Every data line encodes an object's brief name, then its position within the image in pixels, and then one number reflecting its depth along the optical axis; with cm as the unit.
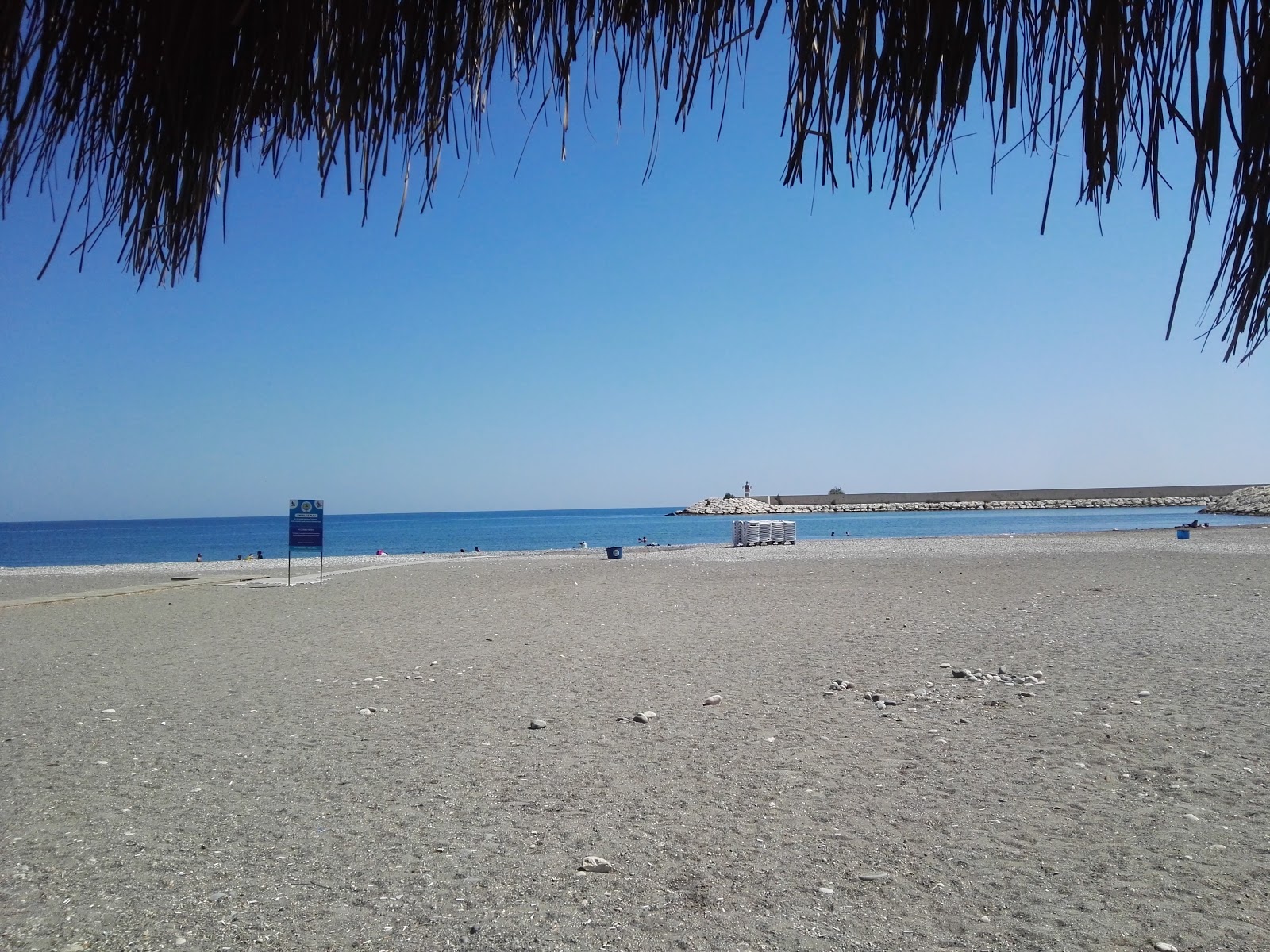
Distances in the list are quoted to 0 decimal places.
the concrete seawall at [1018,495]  10056
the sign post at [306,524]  1761
